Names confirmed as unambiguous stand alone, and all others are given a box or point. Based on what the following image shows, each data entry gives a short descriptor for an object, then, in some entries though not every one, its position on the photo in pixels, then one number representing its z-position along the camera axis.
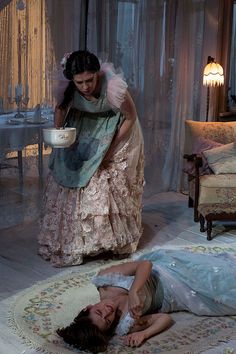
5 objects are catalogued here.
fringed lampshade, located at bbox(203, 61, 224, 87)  5.07
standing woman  3.45
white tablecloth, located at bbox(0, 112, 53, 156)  3.97
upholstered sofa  4.07
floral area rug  2.53
